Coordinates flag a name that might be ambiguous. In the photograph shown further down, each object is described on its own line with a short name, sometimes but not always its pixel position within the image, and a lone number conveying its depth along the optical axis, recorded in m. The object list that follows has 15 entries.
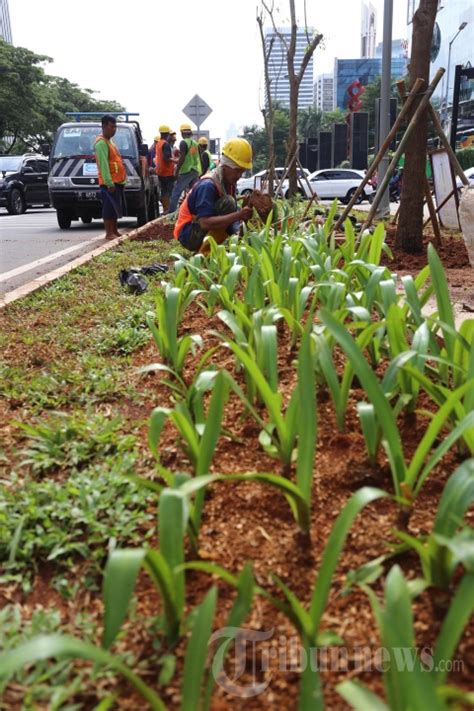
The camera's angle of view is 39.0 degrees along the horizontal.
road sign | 14.91
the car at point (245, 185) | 24.98
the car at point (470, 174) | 10.88
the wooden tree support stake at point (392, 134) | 5.61
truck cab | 11.39
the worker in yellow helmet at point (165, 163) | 12.47
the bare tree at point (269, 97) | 11.62
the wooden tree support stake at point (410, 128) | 5.50
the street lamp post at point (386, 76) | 11.95
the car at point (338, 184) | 25.44
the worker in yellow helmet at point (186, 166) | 10.95
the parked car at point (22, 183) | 17.34
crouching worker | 4.88
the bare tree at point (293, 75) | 12.80
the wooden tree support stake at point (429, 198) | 6.08
